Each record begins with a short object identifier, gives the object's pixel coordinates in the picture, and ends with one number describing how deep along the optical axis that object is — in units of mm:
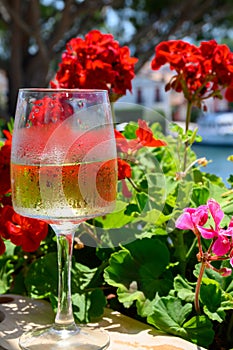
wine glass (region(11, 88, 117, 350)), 788
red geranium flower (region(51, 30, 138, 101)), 1013
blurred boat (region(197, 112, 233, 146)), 10355
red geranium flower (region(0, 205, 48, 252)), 910
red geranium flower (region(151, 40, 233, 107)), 988
